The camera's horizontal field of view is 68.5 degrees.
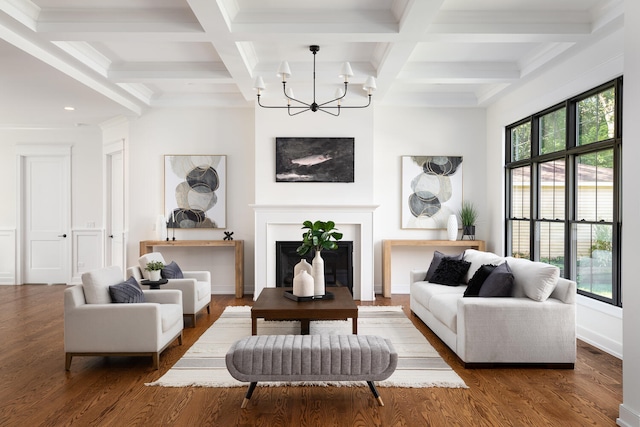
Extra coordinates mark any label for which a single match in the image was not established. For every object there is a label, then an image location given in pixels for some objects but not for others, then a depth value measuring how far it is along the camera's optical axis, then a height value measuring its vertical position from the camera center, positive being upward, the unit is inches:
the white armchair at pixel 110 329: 144.0 -36.0
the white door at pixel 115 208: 306.5 +2.6
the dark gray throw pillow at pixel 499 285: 158.1 -24.8
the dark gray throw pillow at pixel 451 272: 206.1 -27.0
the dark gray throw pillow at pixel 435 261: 216.8 -23.3
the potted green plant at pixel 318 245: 176.6 -12.5
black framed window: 169.2 +9.6
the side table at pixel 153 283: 189.2 -28.7
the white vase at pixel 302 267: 178.9 -21.1
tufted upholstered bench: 113.8 -36.6
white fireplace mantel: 258.4 -8.5
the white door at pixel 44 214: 319.0 -1.4
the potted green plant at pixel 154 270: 192.9 -23.9
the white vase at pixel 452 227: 267.3 -8.8
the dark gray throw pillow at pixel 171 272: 207.2 -26.9
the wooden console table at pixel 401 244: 263.3 -18.3
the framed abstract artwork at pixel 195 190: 277.0 +12.9
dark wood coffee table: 158.1 -33.4
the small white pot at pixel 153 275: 193.0 -26.2
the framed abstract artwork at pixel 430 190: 277.6 +12.9
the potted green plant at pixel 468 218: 269.7 -3.7
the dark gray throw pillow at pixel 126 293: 152.1 -26.7
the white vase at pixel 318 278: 178.5 -25.3
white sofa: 145.6 -36.8
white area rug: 134.3 -48.3
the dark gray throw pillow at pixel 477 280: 168.0 -24.8
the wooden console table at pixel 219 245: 263.7 -18.6
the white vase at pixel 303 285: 173.3 -27.3
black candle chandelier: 164.7 +49.3
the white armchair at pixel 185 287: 198.3 -32.0
